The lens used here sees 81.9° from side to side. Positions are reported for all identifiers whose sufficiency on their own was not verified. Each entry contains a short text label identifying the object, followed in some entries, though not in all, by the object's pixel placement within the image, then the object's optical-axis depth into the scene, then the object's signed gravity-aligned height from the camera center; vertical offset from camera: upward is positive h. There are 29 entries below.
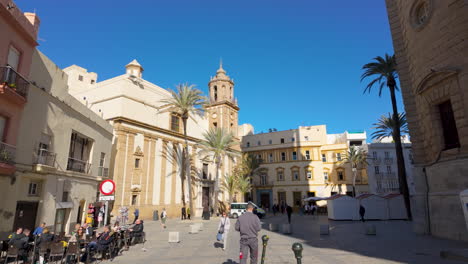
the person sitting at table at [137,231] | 12.78 -1.60
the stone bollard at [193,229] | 17.16 -2.05
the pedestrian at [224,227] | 11.69 -1.32
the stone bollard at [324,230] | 15.20 -1.91
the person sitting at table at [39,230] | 10.66 -1.29
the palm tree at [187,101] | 30.45 +10.62
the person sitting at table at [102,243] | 9.65 -1.63
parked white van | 31.47 -1.64
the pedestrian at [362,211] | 23.14 -1.35
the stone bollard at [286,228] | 16.12 -1.94
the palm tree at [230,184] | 36.98 +1.57
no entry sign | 9.99 +0.34
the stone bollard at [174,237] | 13.39 -1.99
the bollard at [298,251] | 5.15 -1.05
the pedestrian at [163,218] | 21.76 -1.72
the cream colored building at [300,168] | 44.22 +4.45
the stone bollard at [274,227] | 17.73 -2.03
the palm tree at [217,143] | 34.31 +6.64
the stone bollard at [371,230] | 14.61 -1.87
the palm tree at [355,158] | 42.59 +5.73
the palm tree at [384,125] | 35.98 +9.37
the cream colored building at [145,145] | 26.89 +5.53
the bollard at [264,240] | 6.53 -1.04
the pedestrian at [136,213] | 24.66 -1.49
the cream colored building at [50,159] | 12.21 +2.01
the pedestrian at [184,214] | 29.73 -1.94
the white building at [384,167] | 43.80 +4.51
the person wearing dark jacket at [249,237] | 7.05 -1.05
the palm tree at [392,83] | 23.62 +10.65
